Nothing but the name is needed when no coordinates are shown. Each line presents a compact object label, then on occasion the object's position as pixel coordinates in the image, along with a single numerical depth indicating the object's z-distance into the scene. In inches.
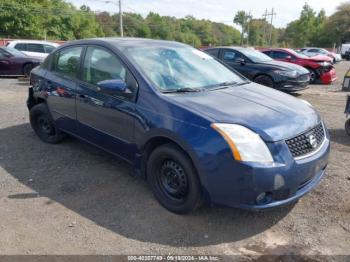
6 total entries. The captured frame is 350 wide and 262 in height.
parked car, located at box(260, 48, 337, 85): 510.6
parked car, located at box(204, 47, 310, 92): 372.8
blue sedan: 107.5
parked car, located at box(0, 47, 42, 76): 494.3
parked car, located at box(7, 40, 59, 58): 573.0
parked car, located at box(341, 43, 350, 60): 1545.8
